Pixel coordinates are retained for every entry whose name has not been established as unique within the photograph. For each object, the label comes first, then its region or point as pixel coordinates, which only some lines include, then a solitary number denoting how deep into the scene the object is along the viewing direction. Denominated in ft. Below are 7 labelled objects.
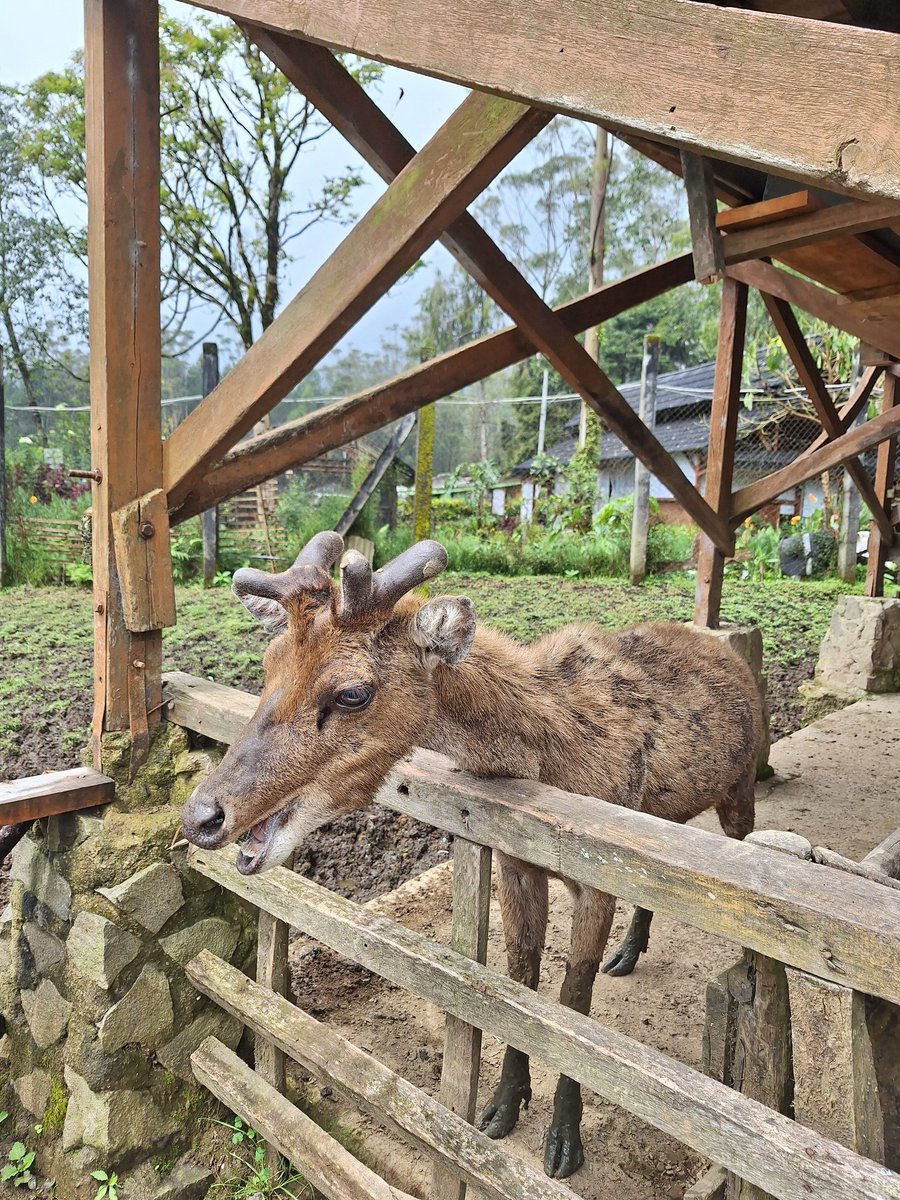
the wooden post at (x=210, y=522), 26.18
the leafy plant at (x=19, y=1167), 9.48
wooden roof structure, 3.85
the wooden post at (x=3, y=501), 24.52
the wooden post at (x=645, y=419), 33.06
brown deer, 6.38
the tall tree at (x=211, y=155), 35.76
